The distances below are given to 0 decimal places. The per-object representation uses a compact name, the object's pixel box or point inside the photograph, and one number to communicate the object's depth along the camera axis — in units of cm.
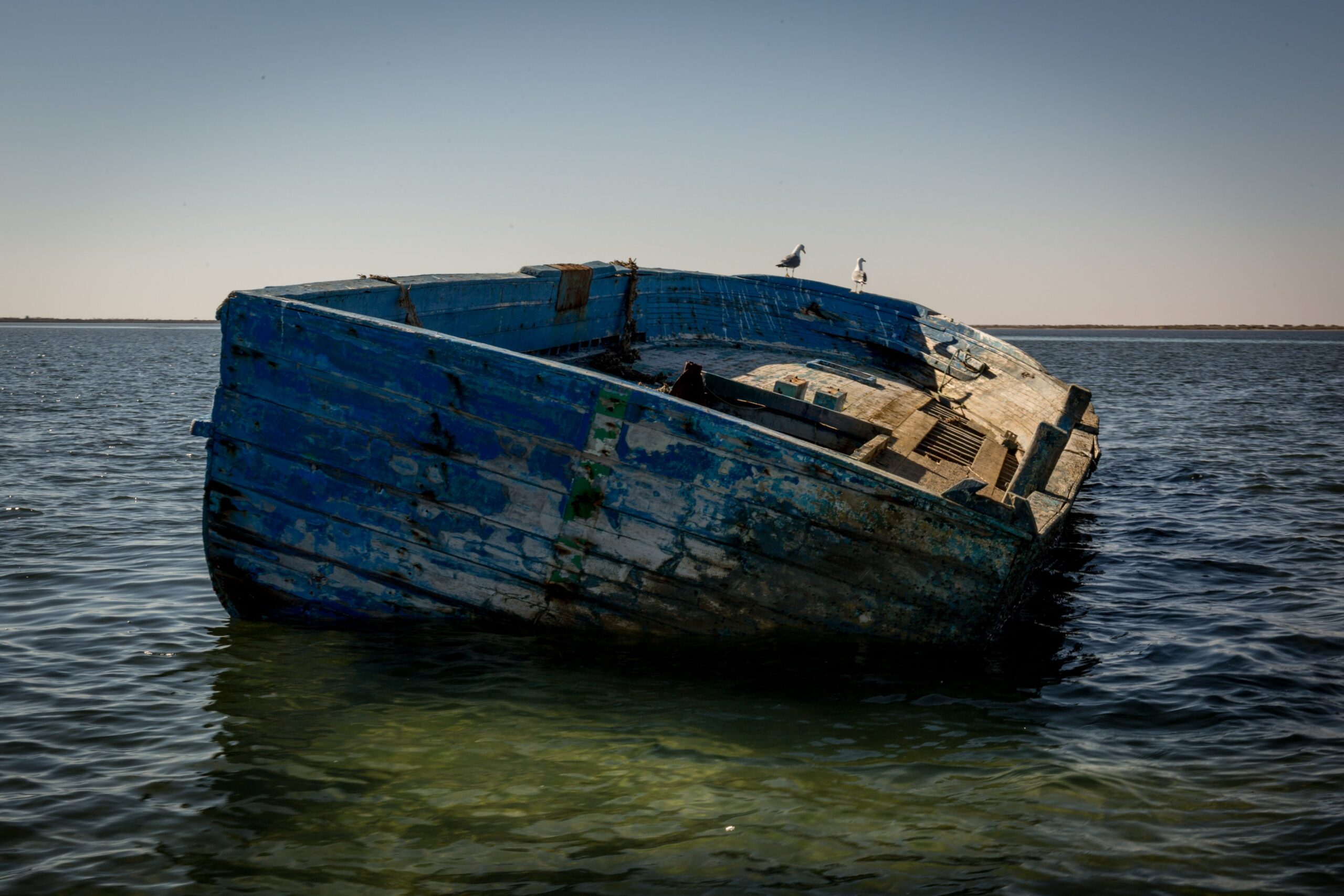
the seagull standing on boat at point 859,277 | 1548
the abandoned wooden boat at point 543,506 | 495
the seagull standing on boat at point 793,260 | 2036
